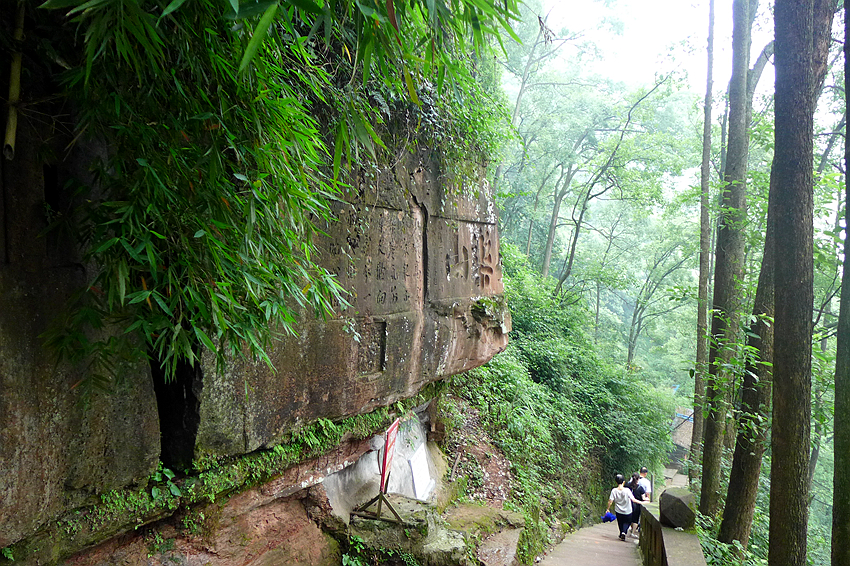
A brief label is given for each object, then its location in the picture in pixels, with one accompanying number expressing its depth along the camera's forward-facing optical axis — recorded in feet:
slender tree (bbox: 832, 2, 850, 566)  12.40
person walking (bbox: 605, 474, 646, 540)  27.22
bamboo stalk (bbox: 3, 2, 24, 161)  5.75
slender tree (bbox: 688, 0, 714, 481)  33.52
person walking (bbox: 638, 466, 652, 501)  28.20
